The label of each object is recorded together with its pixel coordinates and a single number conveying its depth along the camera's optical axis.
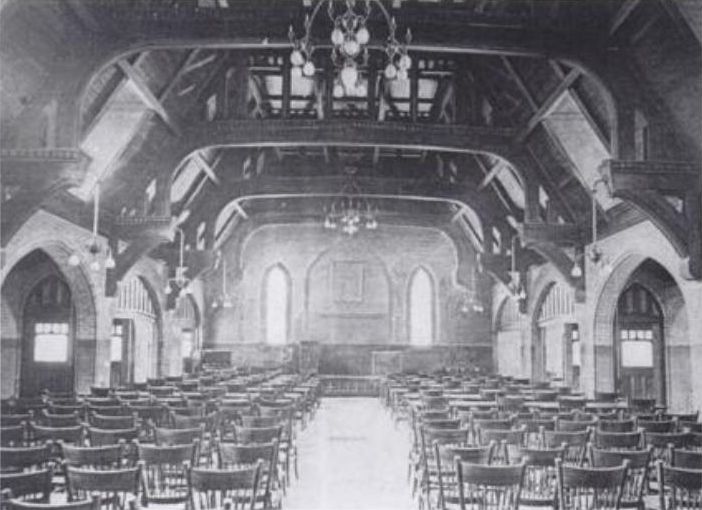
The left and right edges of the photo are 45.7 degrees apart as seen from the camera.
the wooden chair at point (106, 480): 5.17
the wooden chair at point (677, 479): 5.47
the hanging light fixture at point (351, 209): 20.02
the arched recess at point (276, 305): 30.72
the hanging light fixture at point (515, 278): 22.91
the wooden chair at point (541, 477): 6.47
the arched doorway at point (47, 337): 18.20
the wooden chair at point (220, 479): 5.20
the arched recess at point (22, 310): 16.88
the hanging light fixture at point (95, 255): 14.10
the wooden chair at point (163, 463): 6.21
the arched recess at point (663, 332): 17.75
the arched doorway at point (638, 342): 18.62
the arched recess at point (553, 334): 22.09
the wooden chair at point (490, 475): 5.42
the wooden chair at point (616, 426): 8.98
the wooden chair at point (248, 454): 6.34
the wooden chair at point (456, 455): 6.49
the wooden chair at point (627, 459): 6.17
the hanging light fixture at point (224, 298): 26.75
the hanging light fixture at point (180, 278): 21.47
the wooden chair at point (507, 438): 7.41
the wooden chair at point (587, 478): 5.42
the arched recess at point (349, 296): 30.31
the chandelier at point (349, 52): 8.15
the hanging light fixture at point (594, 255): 14.86
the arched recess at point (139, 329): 21.48
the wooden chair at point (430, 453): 7.71
